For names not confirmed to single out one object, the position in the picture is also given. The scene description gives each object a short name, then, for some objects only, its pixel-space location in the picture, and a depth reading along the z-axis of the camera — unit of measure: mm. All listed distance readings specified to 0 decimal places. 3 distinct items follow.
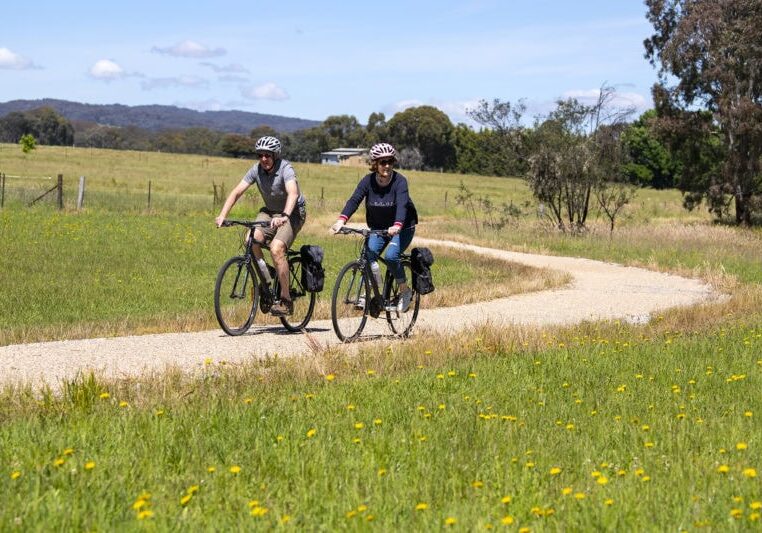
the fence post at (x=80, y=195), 37469
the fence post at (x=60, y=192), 36250
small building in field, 141500
